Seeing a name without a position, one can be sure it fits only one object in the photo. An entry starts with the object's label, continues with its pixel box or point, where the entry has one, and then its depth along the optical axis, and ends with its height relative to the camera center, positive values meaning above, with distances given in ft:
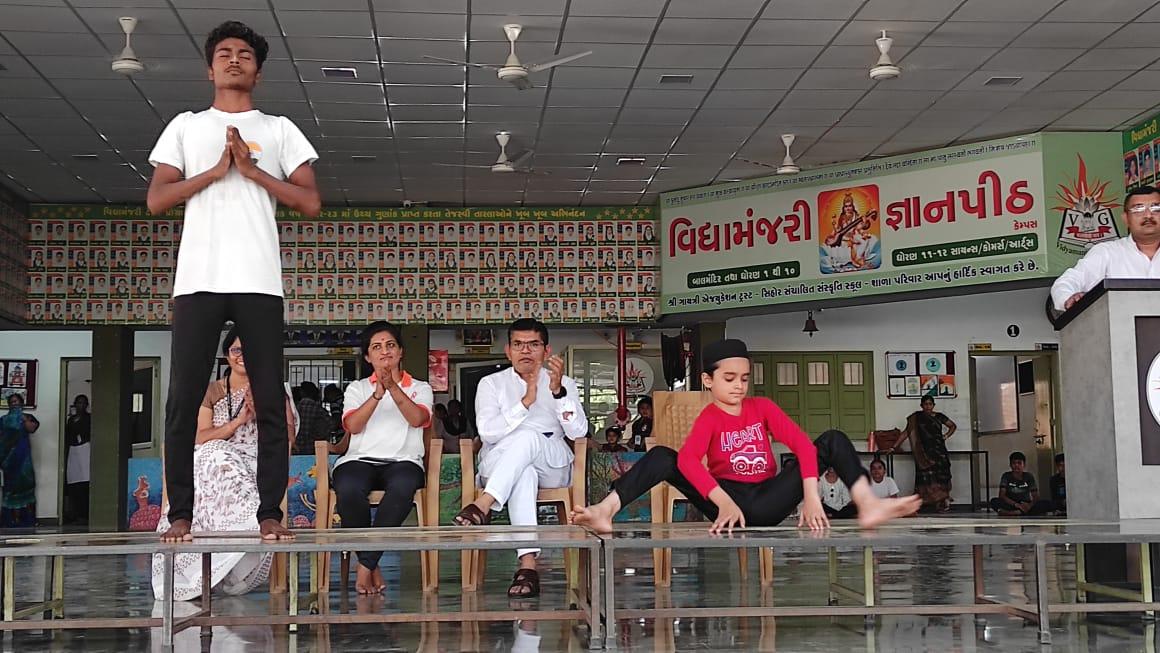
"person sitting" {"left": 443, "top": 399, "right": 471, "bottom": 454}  41.06 +0.09
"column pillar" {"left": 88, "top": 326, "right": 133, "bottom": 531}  37.14 +0.21
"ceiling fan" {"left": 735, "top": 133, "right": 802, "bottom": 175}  31.19 +7.00
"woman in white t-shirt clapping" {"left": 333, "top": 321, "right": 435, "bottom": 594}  16.21 -0.22
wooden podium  13.37 +0.20
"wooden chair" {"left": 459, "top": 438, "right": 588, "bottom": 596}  16.93 -0.92
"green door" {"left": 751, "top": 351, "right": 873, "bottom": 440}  45.37 +1.23
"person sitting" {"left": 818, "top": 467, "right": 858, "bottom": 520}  40.09 -2.64
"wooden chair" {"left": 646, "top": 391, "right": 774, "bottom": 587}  19.34 +0.11
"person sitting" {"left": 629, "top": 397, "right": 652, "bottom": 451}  41.96 -0.07
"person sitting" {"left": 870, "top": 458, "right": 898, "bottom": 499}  42.45 -2.20
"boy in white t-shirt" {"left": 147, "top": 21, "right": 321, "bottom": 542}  10.93 +1.77
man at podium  15.29 +2.12
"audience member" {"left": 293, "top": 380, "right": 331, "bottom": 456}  25.89 +0.07
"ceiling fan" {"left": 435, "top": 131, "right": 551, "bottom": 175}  30.55 +7.18
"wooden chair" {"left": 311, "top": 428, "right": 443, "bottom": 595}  16.61 -0.97
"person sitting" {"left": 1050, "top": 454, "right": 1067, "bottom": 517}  40.24 -2.56
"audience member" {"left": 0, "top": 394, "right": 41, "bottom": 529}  44.45 -1.41
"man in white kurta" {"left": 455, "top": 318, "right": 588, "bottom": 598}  16.35 +0.09
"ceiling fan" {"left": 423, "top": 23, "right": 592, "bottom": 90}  23.20 +7.05
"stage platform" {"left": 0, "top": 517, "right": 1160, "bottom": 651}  10.81 -2.12
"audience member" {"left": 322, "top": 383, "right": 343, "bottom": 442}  43.80 +1.01
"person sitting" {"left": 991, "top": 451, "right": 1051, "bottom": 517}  41.22 -2.61
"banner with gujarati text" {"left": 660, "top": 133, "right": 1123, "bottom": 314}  30.25 +5.41
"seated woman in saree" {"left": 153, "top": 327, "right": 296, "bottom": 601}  14.46 -0.69
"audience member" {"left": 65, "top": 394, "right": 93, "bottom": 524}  46.50 -1.30
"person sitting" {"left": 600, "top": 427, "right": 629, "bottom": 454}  37.78 -0.58
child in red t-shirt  12.32 -0.50
